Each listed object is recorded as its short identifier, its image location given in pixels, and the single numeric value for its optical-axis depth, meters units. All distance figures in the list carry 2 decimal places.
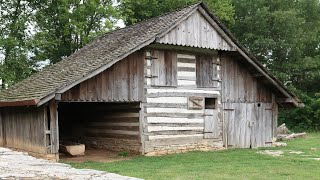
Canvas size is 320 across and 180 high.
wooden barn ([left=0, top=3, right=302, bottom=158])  14.95
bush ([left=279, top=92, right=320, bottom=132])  32.00
